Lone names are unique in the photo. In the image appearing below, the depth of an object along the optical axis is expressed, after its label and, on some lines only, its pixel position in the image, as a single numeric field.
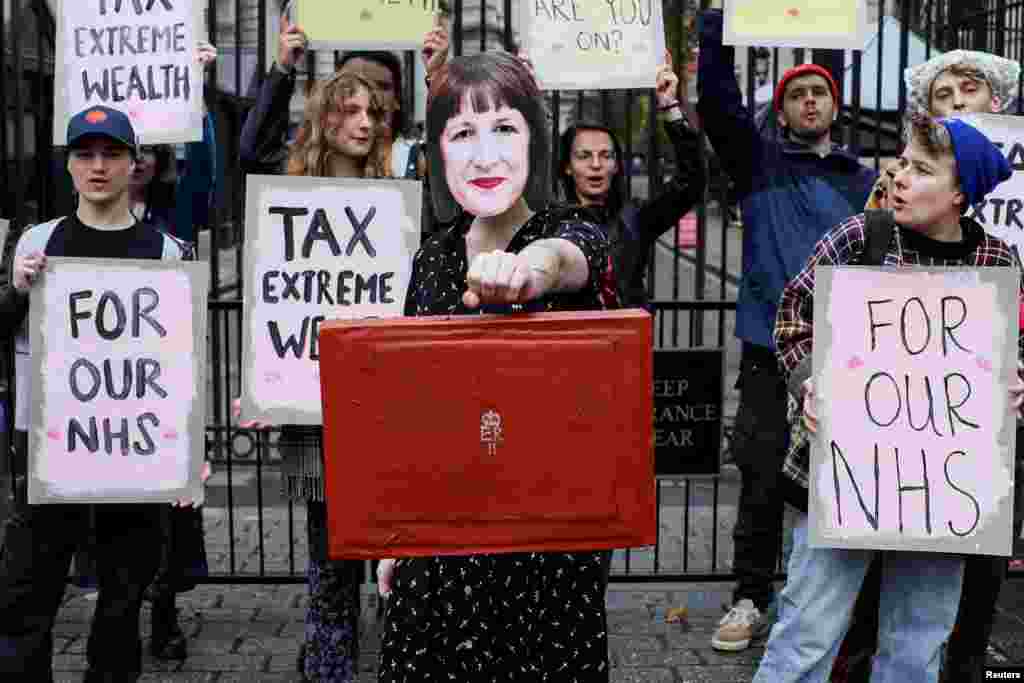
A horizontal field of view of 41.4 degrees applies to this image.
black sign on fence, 5.57
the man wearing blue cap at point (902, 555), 3.37
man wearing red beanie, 4.80
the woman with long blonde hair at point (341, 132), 4.32
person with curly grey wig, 4.65
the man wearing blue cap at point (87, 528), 3.99
